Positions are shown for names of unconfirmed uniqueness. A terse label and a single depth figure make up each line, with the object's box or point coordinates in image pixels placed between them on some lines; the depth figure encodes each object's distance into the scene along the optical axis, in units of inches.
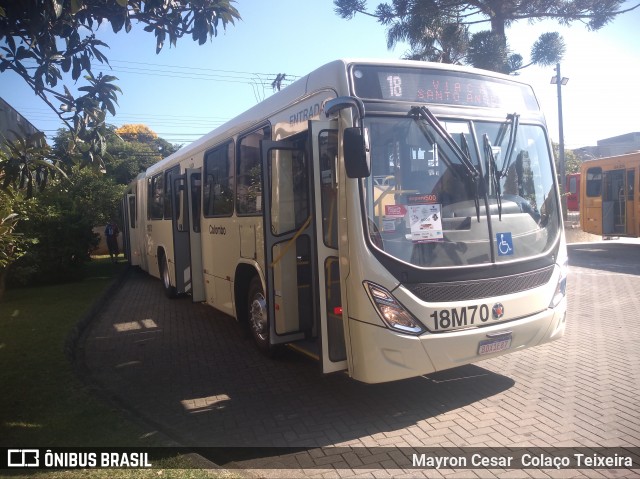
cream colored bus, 169.6
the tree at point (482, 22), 661.9
